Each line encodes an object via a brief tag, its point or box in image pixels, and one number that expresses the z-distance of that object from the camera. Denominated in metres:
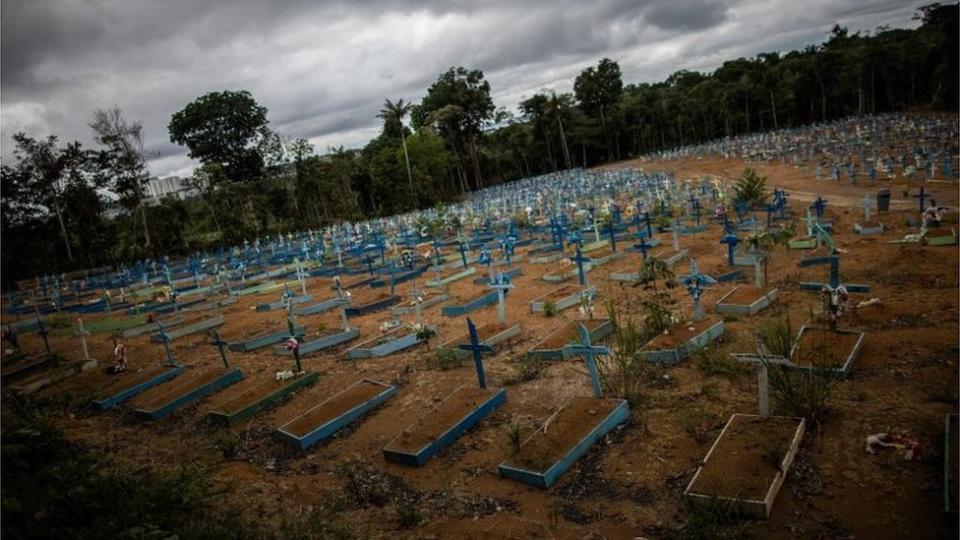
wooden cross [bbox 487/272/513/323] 10.93
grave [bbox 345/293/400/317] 14.01
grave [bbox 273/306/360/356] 11.18
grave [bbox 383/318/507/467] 6.23
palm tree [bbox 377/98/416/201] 40.96
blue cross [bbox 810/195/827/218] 16.02
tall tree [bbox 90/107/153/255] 33.66
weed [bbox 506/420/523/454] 5.92
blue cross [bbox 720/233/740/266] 12.16
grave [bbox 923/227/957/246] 11.70
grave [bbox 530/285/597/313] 11.63
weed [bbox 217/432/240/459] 6.93
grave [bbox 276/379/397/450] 7.04
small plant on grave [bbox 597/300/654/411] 6.89
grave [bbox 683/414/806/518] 4.50
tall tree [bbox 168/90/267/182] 51.91
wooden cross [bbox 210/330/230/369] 9.90
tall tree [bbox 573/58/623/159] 67.31
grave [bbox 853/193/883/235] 13.91
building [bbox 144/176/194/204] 37.97
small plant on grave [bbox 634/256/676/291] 9.89
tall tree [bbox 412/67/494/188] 58.12
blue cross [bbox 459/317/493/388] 7.72
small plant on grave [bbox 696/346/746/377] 7.10
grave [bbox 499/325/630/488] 5.44
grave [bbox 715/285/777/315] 9.38
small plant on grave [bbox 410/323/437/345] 10.70
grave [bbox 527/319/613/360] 8.73
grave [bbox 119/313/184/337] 15.45
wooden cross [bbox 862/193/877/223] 15.55
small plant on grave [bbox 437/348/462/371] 9.12
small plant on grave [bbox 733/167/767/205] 21.12
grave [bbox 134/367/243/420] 8.91
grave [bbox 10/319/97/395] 11.12
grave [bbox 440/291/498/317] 12.68
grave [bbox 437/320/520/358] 9.93
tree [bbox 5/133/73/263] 33.47
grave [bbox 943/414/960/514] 3.96
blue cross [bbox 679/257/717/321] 8.91
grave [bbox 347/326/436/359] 10.38
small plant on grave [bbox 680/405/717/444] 5.79
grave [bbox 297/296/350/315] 14.95
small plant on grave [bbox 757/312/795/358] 6.16
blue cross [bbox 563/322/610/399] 6.71
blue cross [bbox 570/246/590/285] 13.03
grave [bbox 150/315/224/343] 14.50
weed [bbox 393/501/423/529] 4.91
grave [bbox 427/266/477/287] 16.23
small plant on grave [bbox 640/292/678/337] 8.70
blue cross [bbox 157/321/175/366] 11.31
